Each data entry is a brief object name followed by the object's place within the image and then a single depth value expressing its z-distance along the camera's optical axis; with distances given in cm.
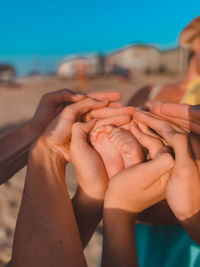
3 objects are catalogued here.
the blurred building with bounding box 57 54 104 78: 1666
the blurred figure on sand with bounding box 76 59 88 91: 931
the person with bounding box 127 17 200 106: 124
